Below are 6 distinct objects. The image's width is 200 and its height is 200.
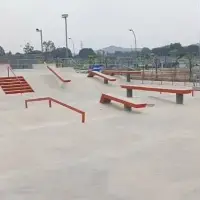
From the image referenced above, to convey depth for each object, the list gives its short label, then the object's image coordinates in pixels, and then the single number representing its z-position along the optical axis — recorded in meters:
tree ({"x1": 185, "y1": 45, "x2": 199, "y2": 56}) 101.99
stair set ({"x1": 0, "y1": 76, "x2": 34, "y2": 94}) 18.31
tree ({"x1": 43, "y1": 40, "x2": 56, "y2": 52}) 100.84
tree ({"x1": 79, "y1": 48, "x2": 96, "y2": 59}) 108.24
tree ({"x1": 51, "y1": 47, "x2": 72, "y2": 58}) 93.56
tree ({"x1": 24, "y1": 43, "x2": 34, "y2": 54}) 88.14
